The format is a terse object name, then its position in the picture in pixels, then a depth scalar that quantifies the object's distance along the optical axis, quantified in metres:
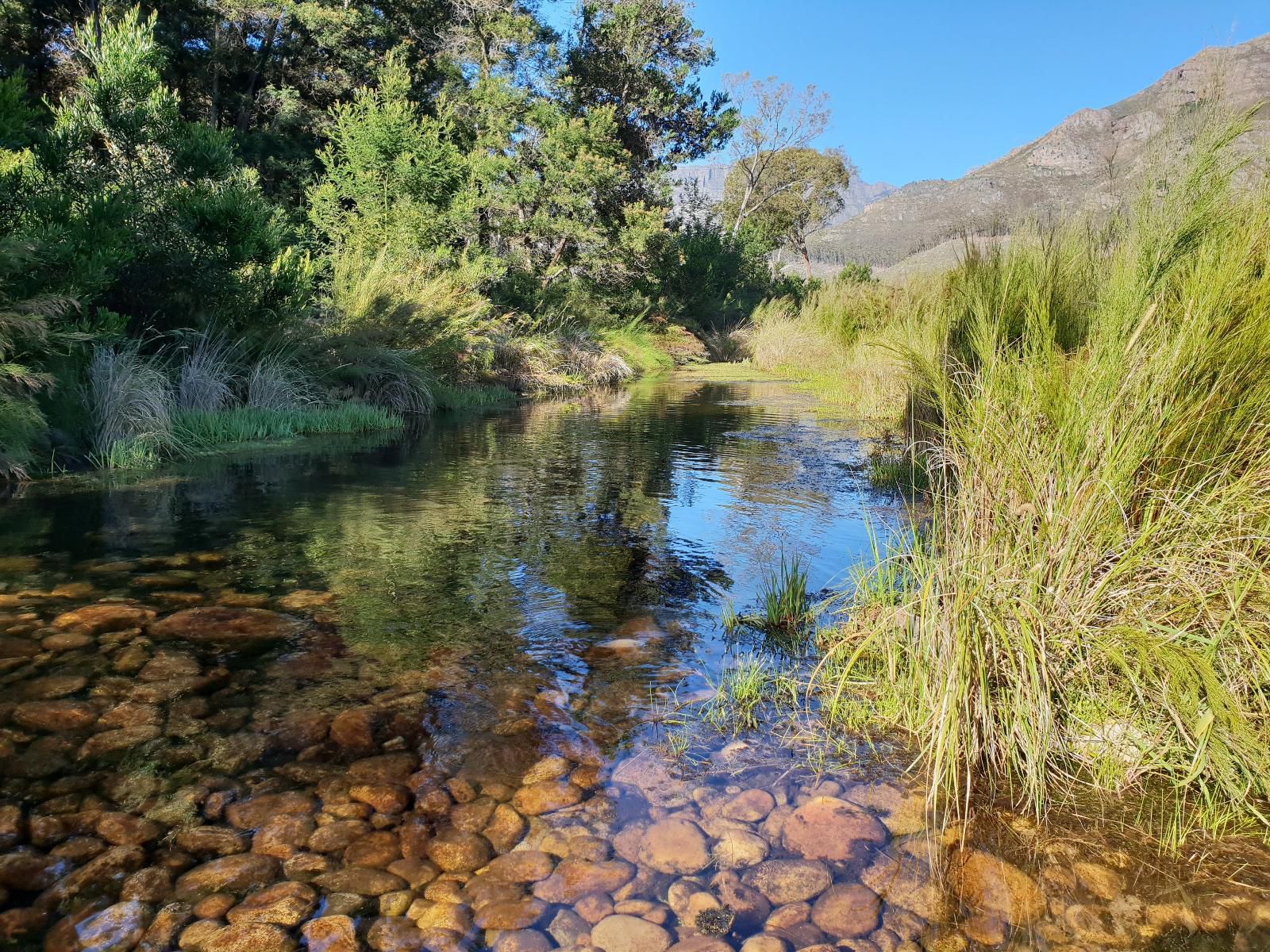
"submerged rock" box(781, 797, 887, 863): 2.48
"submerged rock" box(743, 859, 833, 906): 2.31
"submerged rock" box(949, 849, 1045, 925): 2.21
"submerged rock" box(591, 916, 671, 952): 2.11
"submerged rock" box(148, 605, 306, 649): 3.96
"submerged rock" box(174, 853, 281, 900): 2.27
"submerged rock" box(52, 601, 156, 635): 3.99
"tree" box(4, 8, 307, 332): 8.88
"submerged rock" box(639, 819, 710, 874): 2.43
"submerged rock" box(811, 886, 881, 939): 2.17
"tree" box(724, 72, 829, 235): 40.69
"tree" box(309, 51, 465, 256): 16.47
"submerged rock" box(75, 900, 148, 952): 2.05
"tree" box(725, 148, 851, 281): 46.78
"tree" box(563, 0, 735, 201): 26.02
